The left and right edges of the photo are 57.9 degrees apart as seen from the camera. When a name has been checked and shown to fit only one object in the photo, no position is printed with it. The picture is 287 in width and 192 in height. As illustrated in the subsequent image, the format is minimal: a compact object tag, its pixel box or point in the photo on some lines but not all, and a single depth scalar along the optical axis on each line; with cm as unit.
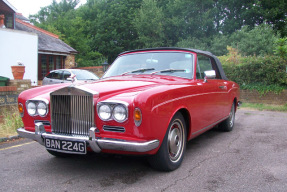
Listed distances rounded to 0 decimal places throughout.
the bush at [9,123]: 560
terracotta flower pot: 902
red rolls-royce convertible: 284
